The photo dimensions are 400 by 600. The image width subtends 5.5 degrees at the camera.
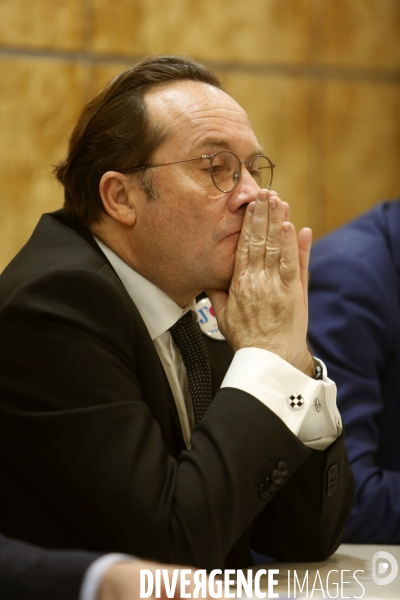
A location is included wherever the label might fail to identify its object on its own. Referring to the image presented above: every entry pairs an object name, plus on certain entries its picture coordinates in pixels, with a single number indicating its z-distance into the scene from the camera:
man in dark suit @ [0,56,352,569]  4.46
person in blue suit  4.86
